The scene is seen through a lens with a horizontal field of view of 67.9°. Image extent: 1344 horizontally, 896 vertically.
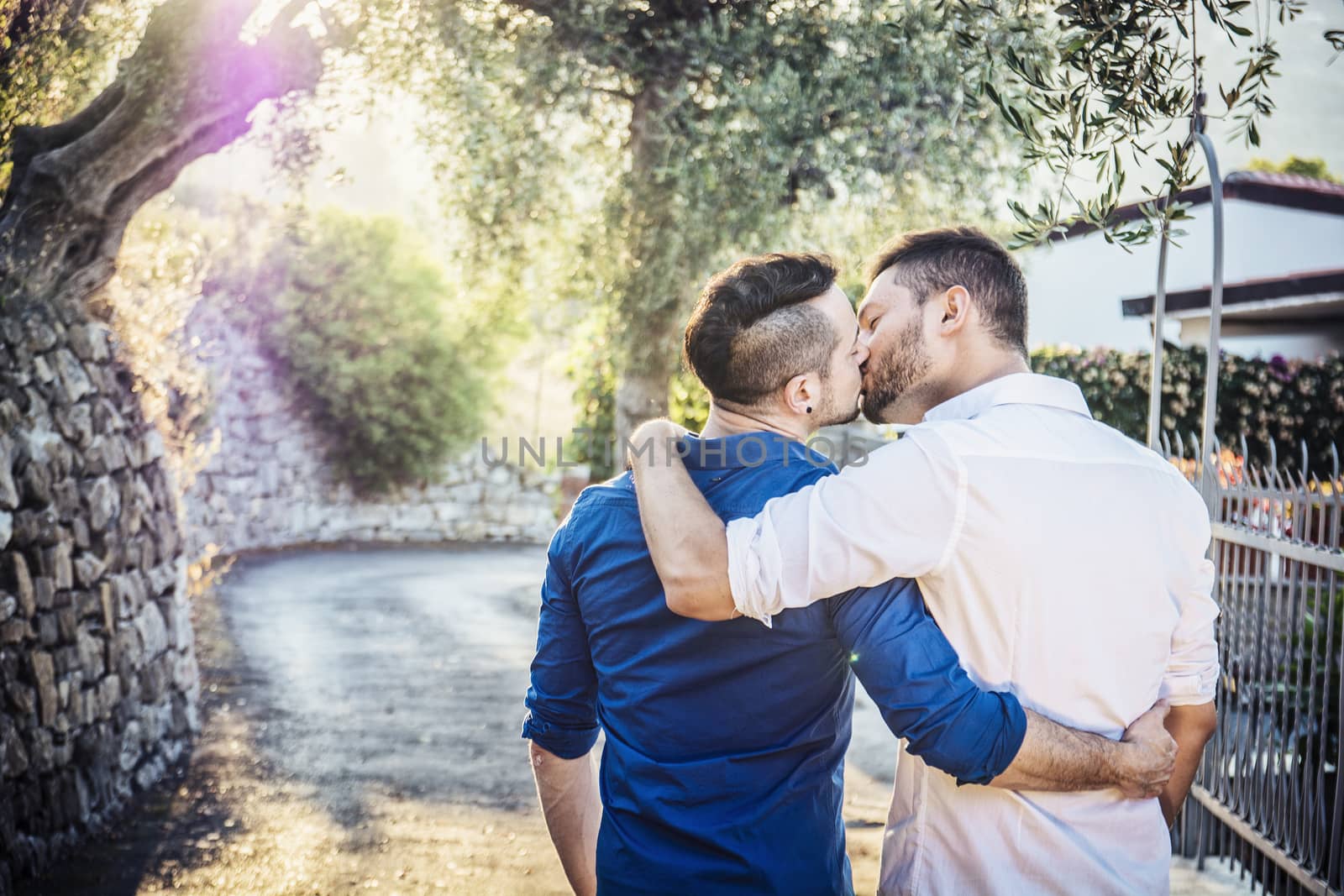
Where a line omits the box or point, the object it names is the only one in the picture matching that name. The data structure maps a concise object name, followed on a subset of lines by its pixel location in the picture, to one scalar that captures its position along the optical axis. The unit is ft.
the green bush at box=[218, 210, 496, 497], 52.19
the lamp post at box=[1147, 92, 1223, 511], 12.78
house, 41.55
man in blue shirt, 6.02
